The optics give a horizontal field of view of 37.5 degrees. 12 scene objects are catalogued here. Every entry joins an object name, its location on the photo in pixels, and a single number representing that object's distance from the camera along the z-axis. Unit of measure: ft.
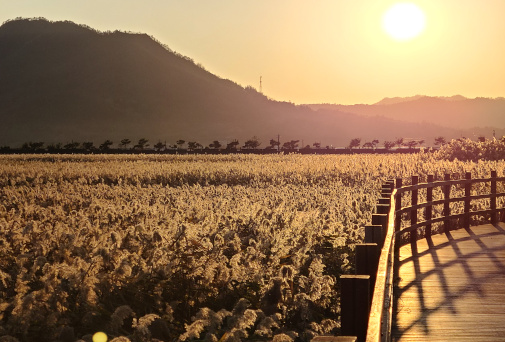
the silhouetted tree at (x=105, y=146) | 321.38
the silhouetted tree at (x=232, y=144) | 369.50
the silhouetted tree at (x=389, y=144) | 449.84
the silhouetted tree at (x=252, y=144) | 427.86
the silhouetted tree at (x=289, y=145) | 431.39
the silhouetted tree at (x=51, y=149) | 295.93
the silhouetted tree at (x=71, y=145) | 346.46
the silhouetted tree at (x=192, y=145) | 384.43
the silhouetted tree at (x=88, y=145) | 344.57
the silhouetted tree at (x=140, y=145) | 377.85
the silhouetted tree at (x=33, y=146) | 316.93
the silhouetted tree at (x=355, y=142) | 514.27
